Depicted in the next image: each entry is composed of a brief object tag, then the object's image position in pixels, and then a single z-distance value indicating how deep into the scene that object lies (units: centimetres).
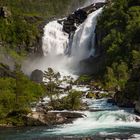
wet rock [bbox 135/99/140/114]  8961
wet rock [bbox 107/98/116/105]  10589
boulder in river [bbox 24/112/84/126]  8456
